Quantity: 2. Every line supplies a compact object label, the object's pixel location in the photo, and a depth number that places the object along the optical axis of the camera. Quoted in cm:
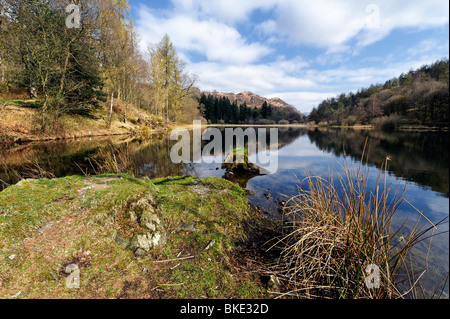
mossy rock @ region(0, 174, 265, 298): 212
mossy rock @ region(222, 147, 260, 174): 974
